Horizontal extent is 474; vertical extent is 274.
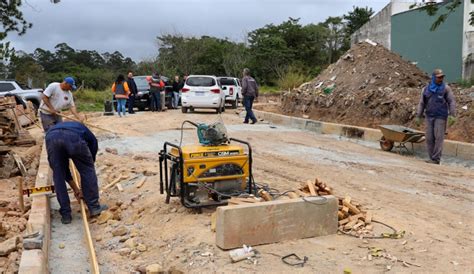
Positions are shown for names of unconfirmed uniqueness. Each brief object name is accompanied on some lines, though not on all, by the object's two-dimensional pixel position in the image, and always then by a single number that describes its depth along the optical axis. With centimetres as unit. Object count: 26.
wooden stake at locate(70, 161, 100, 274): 535
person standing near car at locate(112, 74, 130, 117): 1892
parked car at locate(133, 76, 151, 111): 2205
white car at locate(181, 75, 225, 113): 2120
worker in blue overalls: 678
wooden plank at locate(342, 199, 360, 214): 614
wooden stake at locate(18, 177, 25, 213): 723
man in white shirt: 962
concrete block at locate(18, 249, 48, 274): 489
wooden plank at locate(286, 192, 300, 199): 617
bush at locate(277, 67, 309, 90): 2670
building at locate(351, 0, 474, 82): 2484
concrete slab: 524
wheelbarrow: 1138
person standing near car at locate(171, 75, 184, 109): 2466
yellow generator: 632
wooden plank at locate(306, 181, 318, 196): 637
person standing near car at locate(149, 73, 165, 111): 2111
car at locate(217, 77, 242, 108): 2705
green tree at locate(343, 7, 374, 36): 5462
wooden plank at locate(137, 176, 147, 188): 849
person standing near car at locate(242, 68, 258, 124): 1731
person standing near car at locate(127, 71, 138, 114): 2044
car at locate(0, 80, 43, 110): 2080
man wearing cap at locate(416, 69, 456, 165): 1081
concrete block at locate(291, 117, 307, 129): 1669
